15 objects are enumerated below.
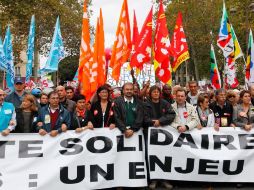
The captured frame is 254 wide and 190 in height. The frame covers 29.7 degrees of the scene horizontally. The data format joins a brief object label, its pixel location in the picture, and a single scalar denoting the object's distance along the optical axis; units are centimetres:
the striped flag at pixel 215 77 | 1430
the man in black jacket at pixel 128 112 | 732
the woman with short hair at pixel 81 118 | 743
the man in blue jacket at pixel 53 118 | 729
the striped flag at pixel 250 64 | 1340
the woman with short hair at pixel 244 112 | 807
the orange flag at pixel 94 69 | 965
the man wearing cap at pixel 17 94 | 905
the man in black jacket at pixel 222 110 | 827
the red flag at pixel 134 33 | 1179
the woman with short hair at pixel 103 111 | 752
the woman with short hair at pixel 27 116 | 735
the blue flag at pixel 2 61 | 1172
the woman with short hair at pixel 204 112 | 814
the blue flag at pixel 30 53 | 1288
